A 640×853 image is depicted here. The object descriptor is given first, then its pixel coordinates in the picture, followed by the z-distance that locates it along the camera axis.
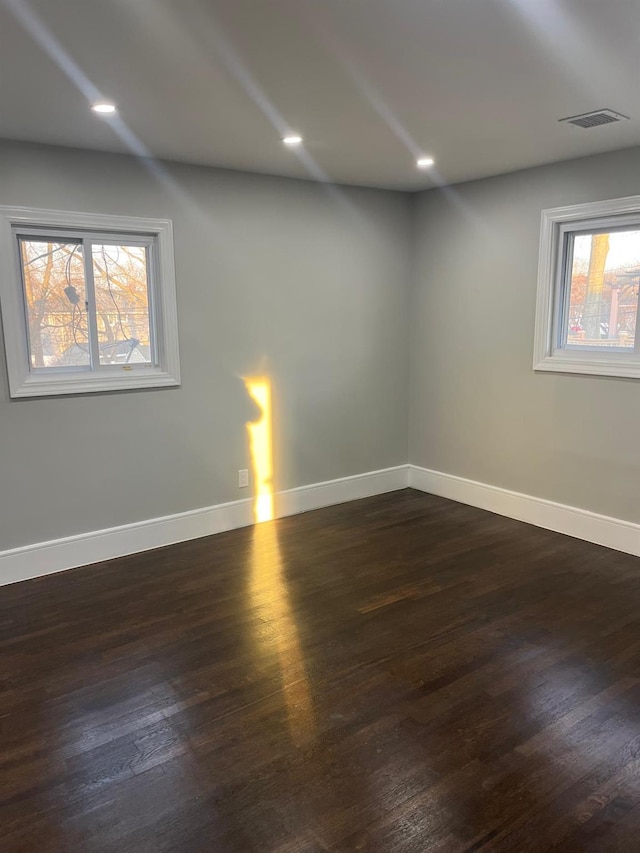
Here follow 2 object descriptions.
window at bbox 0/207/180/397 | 3.42
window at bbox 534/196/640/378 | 3.75
